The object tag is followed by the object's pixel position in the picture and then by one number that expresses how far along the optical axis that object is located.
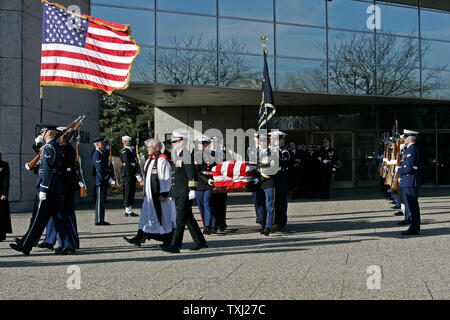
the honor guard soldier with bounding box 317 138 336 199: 19.36
